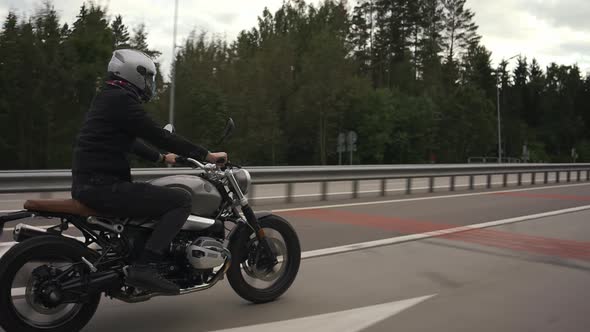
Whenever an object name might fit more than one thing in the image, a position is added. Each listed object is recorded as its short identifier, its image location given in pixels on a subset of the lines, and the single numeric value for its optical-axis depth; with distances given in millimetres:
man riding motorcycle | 3588
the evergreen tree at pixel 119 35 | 43659
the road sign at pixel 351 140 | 33819
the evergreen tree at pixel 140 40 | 37625
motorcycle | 3334
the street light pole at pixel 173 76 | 30623
